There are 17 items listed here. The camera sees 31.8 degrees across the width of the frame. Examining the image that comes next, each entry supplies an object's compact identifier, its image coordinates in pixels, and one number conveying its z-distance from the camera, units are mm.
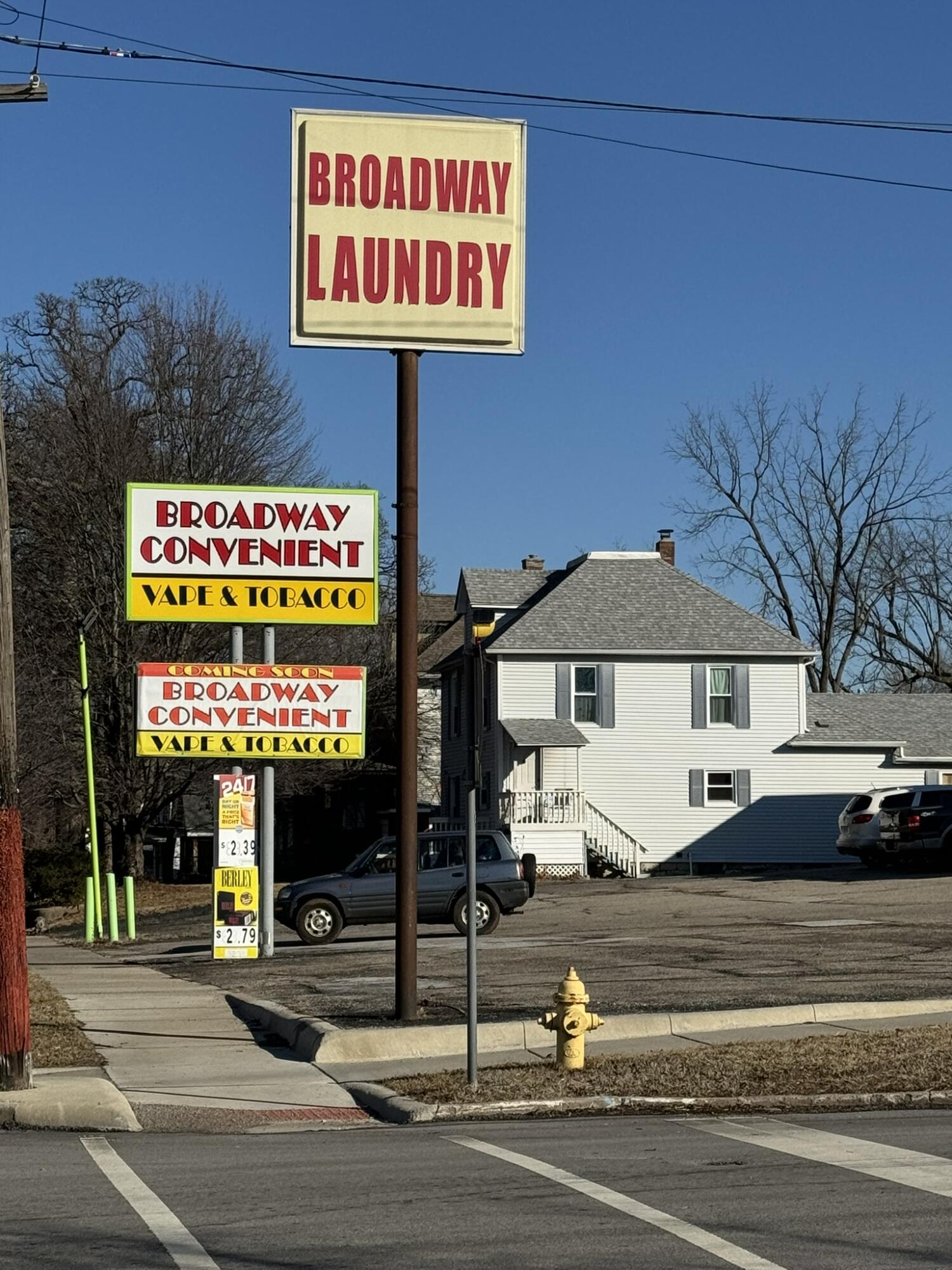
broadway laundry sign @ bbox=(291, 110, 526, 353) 15703
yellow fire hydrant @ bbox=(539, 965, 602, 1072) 11930
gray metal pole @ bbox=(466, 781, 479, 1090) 11352
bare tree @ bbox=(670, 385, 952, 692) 67000
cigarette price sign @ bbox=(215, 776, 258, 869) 23969
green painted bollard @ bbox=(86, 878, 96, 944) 32469
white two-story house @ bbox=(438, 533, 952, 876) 47594
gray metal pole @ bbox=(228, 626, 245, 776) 25359
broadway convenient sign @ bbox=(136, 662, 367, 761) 24766
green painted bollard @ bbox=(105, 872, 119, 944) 30438
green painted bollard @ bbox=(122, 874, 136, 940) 31562
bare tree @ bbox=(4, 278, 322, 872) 44156
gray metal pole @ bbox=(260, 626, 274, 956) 24531
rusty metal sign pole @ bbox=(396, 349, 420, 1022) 14977
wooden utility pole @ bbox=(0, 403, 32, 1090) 12008
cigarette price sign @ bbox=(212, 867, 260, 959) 23875
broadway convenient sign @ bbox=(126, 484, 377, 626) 24406
